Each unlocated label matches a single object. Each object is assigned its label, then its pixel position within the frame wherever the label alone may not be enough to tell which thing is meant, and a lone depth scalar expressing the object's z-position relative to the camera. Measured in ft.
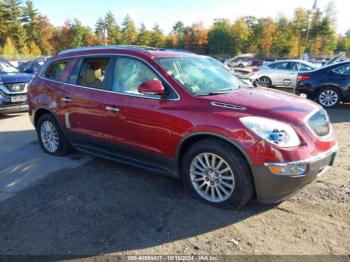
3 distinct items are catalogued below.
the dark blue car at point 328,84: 32.17
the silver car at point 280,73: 47.29
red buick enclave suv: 10.68
